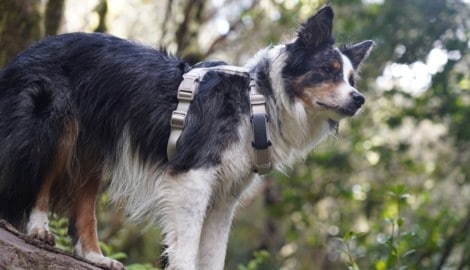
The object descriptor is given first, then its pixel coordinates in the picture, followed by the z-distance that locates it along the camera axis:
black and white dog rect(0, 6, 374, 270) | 4.24
